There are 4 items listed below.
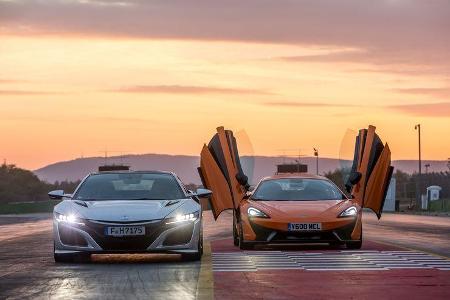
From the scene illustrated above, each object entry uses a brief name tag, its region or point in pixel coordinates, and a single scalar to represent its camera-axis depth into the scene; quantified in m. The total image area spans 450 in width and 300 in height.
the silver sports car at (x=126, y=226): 16.53
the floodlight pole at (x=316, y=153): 128.77
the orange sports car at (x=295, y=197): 19.70
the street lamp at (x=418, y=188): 104.36
